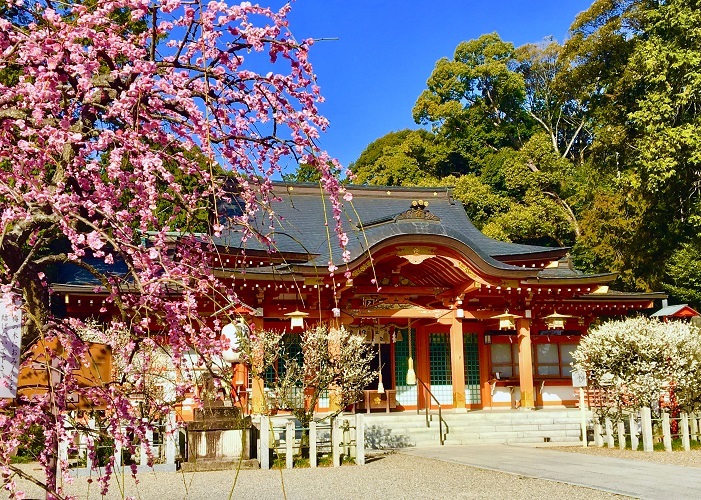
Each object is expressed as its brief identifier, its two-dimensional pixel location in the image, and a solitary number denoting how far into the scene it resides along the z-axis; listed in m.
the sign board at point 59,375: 4.13
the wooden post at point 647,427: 11.87
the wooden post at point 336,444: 10.90
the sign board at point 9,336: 3.33
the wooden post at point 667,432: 11.81
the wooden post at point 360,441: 11.06
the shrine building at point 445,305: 14.90
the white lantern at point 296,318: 14.04
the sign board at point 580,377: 13.23
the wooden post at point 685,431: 11.97
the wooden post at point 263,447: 10.50
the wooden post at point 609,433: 12.75
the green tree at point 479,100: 36.81
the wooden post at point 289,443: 10.64
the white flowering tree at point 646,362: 12.34
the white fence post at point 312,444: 10.84
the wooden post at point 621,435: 12.45
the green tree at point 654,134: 19.00
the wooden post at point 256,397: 13.55
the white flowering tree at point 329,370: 11.78
